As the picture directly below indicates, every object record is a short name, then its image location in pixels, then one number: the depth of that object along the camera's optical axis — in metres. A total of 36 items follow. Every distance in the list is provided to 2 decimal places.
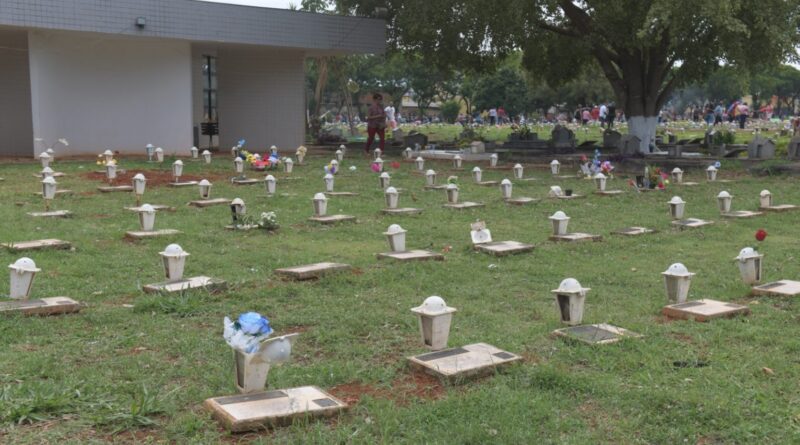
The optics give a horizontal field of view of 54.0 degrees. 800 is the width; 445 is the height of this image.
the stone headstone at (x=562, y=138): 23.16
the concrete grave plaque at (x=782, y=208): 10.97
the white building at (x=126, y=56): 17.91
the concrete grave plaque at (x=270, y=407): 3.34
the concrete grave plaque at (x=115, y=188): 12.20
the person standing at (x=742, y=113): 40.53
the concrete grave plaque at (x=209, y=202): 10.89
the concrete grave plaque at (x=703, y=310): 5.16
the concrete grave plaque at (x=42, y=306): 5.11
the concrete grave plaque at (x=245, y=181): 13.64
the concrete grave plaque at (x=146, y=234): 8.26
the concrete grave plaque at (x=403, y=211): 10.48
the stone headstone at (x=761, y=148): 18.81
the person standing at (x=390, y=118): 31.25
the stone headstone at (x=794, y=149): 18.25
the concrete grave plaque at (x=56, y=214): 9.58
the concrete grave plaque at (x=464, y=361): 4.00
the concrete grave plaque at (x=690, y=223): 9.44
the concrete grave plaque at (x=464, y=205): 11.10
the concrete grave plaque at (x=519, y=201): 11.69
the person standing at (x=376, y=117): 20.80
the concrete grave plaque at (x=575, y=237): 8.39
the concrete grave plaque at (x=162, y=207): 10.42
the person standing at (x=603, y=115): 43.66
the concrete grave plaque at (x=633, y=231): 8.94
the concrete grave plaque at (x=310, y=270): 6.44
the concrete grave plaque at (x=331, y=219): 9.62
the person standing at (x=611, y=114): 40.66
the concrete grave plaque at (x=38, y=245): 7.30
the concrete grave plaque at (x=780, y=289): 5.80
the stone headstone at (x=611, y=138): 23.98
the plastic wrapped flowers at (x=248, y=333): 3.58
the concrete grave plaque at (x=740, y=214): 10.34
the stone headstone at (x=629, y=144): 20.33
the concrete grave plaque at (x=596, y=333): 4.59
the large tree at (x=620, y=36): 16.31
